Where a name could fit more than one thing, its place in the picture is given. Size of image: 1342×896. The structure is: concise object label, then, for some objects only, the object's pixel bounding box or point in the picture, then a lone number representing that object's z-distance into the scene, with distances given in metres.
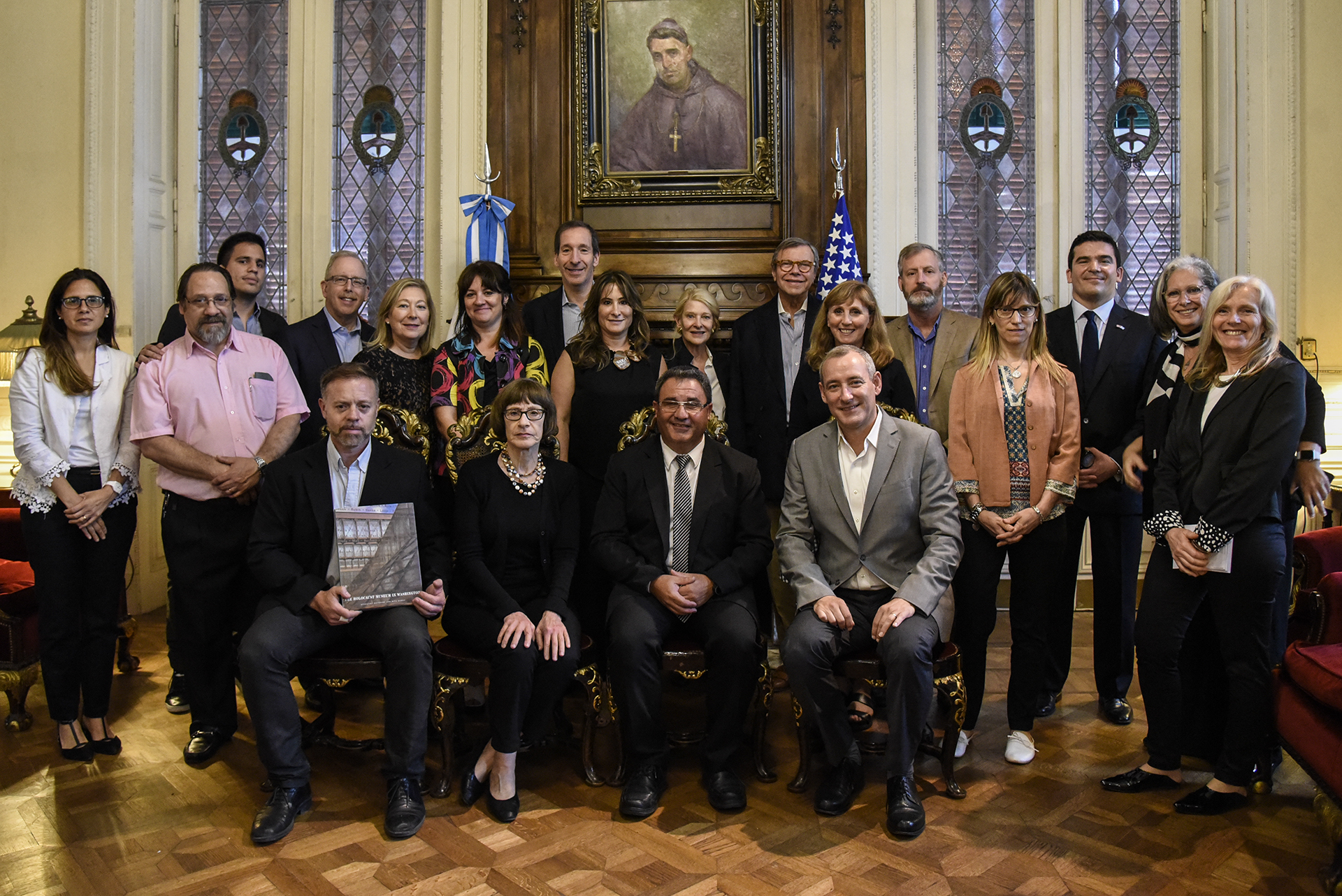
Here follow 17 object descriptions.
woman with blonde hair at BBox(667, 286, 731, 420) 3.83
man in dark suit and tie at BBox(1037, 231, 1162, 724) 3.65
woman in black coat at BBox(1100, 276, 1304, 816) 2.84
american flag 5.04
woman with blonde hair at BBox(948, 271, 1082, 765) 3.33
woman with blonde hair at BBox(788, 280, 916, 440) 3.49
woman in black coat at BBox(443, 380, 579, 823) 3.04
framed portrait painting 5.62
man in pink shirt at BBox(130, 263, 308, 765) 3.40
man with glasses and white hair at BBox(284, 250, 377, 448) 4.12
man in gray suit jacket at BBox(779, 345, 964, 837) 2.96
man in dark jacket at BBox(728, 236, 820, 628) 3.91
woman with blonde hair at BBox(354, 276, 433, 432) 3.71
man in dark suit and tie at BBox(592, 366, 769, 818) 3.10
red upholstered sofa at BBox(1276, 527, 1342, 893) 2.61
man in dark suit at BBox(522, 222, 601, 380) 4.22
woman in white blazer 3.38
